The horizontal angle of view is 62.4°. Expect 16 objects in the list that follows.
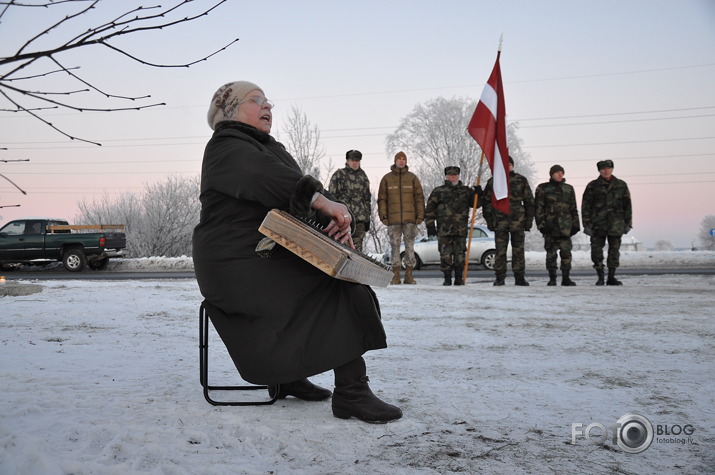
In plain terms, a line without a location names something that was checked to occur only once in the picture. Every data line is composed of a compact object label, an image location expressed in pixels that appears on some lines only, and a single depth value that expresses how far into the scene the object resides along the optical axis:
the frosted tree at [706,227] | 87.28
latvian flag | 9.73
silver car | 16.69
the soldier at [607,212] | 10.12
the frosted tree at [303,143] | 27.55
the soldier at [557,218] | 10.20
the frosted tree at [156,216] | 32.94
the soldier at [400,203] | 10.26
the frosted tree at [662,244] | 96.93
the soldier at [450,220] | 10.35
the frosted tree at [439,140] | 33.75
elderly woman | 2.41
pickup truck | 18.22
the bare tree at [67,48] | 1.67
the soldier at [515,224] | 10.09
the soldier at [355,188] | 9.80
